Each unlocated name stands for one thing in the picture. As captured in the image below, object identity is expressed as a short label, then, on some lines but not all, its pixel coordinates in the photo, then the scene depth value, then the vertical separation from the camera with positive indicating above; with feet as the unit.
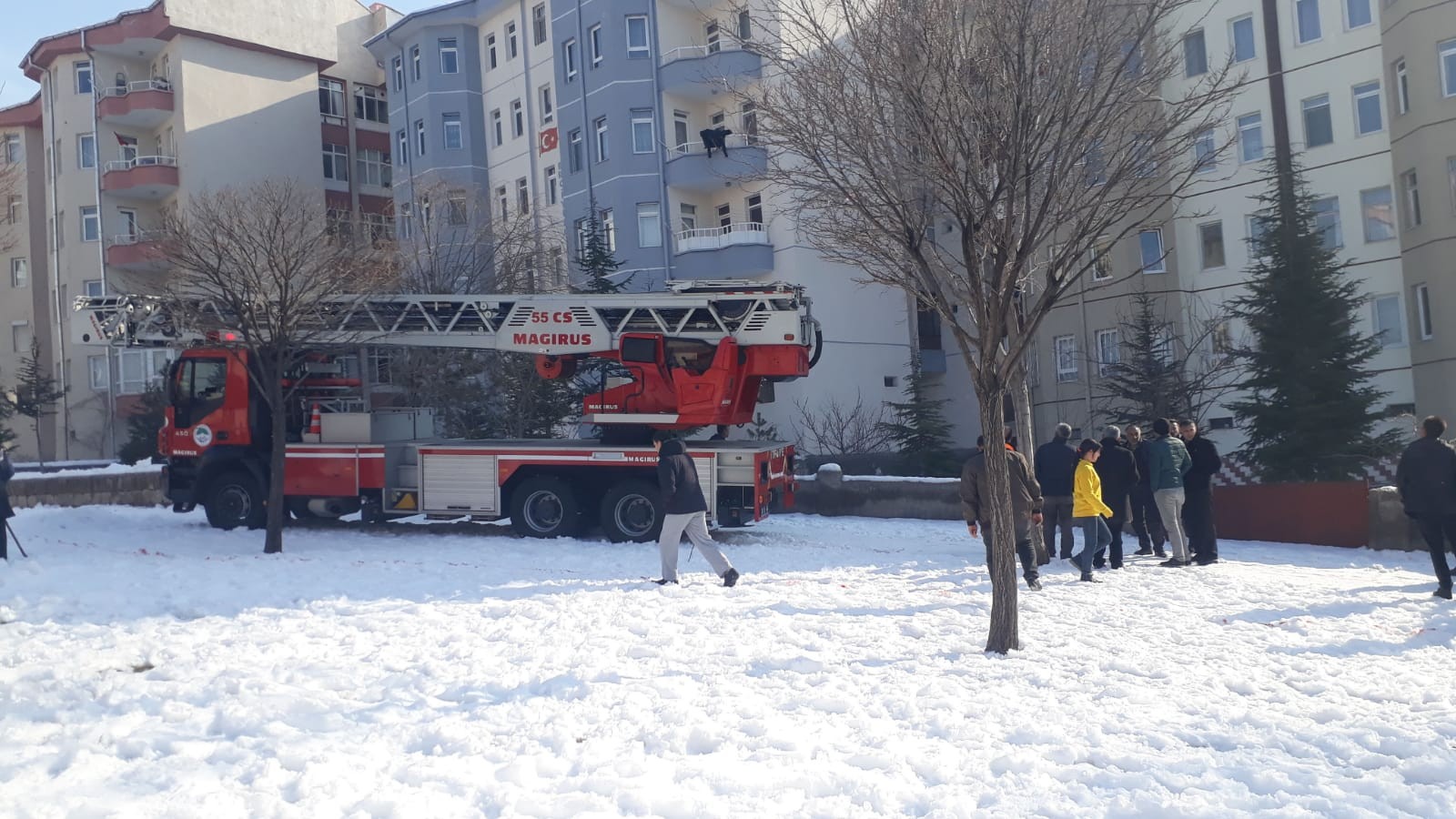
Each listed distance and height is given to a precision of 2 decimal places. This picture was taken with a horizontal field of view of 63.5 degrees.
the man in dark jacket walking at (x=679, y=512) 39.73 -1.91
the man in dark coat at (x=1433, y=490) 37.11 -2.54
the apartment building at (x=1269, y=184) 99.14 +19.99
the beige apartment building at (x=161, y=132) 138.51 +43.82
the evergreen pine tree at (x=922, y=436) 91.25 +0.44
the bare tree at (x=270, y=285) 48.57 +8.63
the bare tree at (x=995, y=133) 27.43 +7.62
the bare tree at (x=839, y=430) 102.22 +1.43
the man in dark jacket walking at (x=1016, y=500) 37.93 -2.07
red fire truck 54.60 +2.88
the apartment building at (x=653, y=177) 106.63 +27.68
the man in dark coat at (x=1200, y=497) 46.42 -2.93
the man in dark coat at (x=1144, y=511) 48.06 -3.58
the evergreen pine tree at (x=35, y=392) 133.69 +12.22
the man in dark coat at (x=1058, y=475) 45.65 -1.66
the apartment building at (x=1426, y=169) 91.20 +19.12
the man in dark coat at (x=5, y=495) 47.54 +0.13
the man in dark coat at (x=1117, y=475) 46.29 -1.84
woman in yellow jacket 41.88 -2.75
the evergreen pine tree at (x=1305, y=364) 74.49 +3.46
